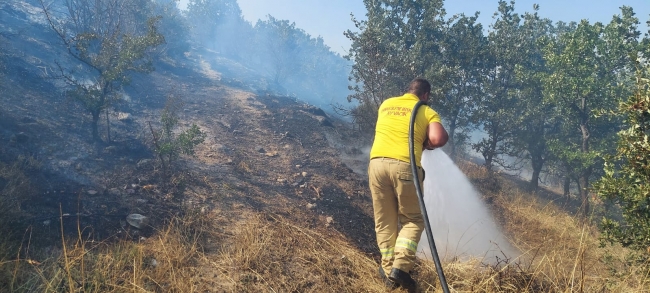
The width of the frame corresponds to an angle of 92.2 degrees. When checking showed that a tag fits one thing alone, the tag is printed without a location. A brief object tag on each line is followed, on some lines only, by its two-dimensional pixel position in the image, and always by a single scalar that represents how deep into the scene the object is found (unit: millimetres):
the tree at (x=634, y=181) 2585
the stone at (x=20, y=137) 6134
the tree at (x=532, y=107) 11391
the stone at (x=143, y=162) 6615
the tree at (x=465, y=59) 11891
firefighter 2664
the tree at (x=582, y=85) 9070
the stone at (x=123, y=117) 9917
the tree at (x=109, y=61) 7188
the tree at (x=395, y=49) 8820
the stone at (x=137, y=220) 4250
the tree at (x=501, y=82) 11617
